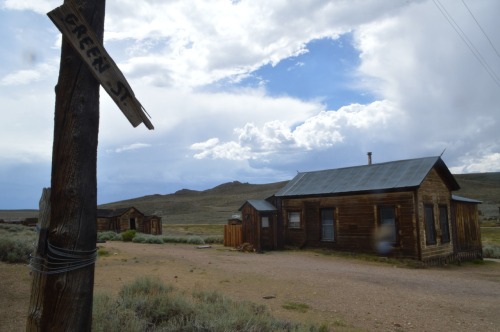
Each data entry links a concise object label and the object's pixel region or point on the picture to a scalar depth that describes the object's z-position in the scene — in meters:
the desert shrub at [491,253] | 21.05
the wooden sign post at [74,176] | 2.65
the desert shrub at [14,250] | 10.95
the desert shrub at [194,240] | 24.47
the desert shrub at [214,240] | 25.04
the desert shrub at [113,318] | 4.52
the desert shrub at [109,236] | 27.27
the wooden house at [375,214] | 16.02
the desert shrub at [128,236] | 26.58
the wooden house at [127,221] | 33.91
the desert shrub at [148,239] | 24.75
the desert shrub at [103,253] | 15.55
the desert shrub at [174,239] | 25.54
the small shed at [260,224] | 19.64
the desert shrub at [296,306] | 7.44
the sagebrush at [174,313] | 4.78
